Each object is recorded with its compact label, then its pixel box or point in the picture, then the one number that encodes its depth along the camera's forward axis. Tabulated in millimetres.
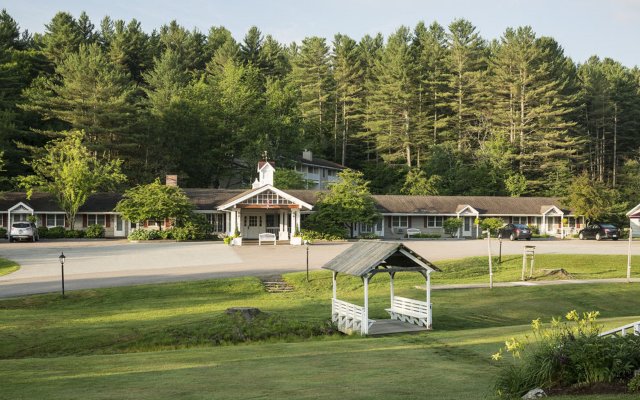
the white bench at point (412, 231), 61572
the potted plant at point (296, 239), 50525
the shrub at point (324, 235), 53375
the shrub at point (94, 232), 56262
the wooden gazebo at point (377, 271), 20602
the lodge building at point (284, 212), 52906
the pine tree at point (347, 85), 88438
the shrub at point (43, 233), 55250
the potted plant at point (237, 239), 49844
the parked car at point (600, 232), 57875
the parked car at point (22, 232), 50719
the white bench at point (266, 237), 50438
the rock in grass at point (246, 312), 21188
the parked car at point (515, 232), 55250
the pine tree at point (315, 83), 87688
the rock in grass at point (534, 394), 9357
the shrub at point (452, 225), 61875
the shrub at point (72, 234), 55500
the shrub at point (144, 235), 52625
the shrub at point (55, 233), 55281
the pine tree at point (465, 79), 83938
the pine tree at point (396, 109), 82062
